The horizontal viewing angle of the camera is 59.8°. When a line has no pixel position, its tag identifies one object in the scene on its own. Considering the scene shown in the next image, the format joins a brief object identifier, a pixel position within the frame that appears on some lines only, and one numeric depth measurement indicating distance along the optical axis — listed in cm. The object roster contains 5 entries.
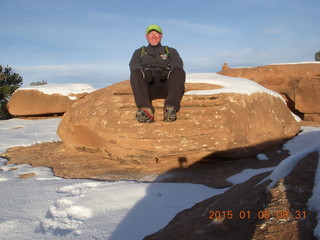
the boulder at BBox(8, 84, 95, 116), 1043
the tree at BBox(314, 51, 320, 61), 2269
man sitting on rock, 384
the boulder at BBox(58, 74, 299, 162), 382
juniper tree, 1320
